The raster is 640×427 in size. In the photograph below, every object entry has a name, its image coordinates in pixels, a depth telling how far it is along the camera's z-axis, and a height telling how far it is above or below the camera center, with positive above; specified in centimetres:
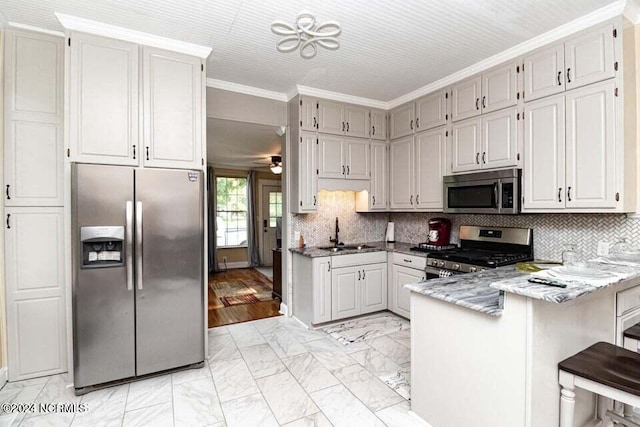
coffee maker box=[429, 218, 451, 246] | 382 -23
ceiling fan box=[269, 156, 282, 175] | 598 +90
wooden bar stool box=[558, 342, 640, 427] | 136 -73
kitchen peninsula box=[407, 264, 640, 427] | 149 -67
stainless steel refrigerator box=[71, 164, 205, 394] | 233 -45
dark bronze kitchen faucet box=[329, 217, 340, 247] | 429 -37
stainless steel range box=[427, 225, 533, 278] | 291 -40
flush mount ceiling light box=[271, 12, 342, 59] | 191 +111
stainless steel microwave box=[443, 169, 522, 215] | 282 +19
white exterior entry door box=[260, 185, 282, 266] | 797 -11
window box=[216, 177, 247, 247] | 754 +4
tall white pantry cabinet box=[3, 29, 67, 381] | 247 +7
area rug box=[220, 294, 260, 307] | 473 -131
